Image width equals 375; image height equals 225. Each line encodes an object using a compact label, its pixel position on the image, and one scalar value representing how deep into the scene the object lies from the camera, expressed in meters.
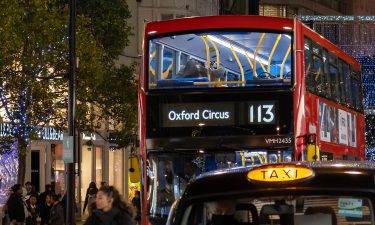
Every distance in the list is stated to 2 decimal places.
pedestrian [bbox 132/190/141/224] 28.27
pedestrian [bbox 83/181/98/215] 33.45
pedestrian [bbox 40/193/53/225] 23.85
